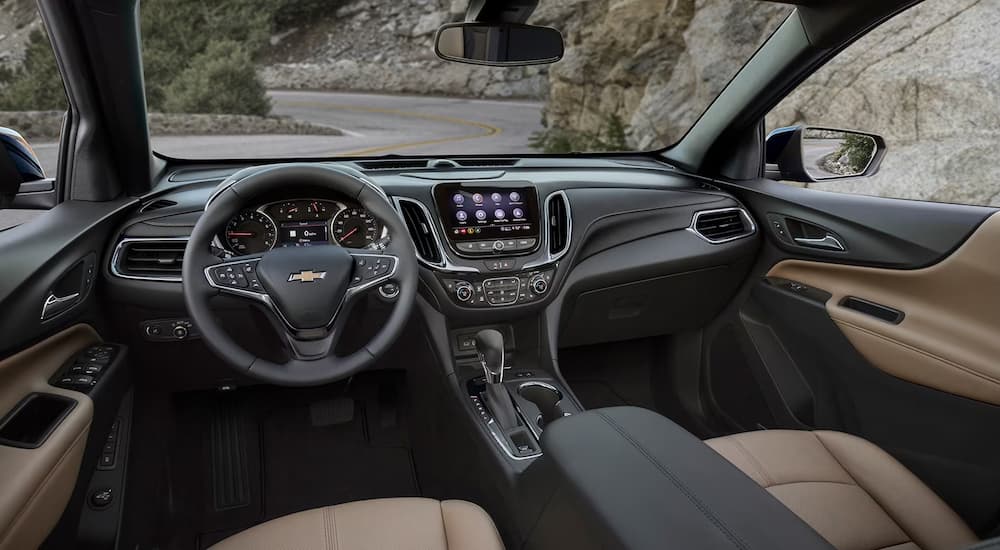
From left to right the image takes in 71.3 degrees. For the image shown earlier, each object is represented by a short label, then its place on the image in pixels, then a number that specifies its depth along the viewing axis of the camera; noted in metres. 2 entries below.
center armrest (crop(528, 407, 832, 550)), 0.99
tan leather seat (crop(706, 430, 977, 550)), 1.65
